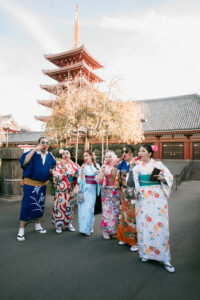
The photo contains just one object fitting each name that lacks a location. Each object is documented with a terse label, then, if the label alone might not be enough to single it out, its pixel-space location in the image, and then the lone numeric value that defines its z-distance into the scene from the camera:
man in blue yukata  3.74
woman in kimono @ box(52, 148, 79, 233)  4.03
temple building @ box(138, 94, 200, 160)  18.86
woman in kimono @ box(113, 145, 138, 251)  3.41
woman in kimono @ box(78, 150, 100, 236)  3.94
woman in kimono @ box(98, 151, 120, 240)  3.82
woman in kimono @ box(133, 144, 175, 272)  2.81
